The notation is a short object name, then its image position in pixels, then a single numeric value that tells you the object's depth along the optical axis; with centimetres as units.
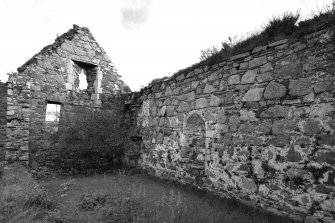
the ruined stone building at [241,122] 329
